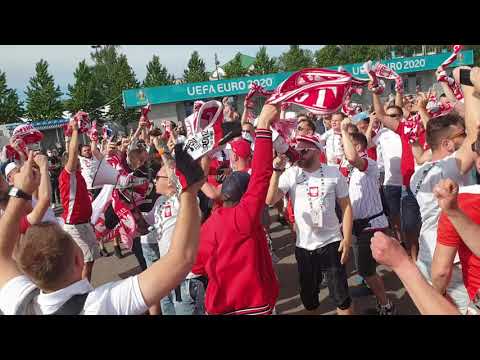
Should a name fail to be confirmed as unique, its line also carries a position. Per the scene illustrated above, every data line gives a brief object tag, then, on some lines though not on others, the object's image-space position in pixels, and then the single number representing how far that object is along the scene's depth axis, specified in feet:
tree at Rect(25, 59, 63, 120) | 114.32
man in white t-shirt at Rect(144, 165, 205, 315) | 10.46
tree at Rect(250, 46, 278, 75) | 149.38
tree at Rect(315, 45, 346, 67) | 143.64
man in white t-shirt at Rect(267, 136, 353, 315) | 12.03
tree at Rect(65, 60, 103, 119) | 136.56
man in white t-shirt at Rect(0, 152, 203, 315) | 5.31
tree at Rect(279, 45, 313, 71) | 154.71
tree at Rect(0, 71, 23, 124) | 102.27
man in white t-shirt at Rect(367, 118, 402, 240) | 17.76
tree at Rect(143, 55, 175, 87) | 163.84
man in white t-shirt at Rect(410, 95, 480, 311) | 9.35
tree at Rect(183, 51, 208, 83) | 157.58
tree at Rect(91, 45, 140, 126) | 134.00
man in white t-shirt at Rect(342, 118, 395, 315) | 13.60
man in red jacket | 8.41
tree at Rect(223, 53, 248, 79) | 146.82
